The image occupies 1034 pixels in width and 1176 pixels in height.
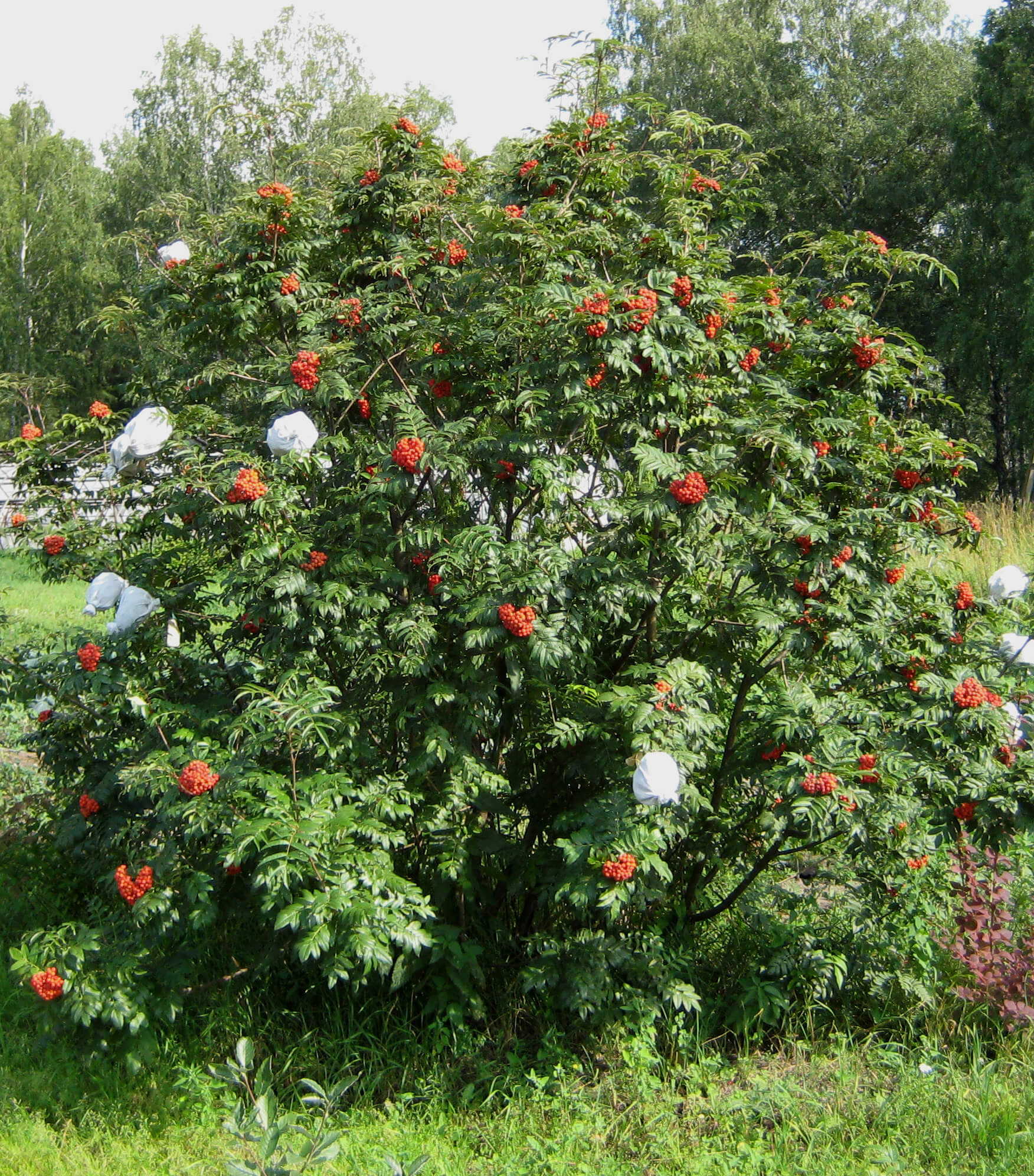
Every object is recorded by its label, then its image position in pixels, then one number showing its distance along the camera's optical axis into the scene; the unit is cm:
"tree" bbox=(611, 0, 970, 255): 2180
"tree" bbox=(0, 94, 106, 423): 2586
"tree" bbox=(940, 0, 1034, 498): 1711
